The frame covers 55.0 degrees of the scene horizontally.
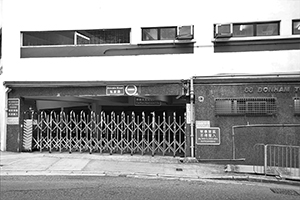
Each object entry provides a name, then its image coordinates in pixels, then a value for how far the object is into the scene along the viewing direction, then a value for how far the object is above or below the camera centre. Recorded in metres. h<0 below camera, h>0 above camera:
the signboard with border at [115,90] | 11.32 +0.65
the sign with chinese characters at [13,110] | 11.74 -0.16
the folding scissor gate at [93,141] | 11.10 -1.38
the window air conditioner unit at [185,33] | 11.41 +2.93
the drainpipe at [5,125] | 11.79 -0.78
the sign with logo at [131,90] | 11.27 +0.65
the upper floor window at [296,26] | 11.39 +3.21
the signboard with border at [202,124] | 10.41 -0.62
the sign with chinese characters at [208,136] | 10.32 -1.05
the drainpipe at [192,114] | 10.51 -0.27
